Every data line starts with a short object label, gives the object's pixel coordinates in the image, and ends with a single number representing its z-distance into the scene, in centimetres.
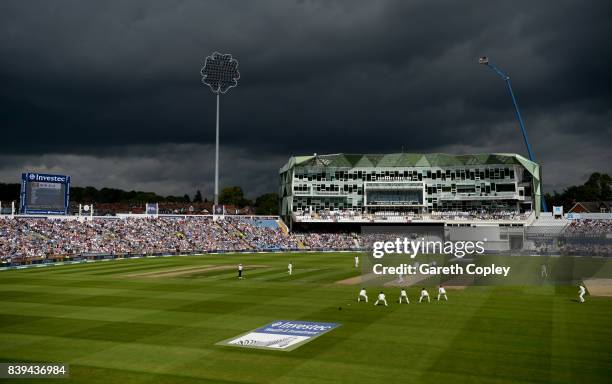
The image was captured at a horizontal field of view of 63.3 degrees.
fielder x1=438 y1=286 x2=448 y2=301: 3161
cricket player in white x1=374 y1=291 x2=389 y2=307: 2931
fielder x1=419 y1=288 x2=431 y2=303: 3097
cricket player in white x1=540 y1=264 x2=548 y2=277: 4129
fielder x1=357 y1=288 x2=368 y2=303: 3102
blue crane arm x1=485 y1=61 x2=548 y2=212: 11622
